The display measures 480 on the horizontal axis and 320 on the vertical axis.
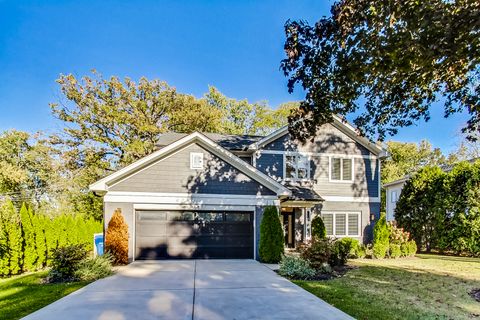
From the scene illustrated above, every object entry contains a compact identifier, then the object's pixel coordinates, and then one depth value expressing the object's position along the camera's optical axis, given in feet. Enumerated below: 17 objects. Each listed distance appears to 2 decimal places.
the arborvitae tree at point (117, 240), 37.32
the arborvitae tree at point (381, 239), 47.26
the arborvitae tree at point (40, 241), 41.11
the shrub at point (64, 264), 29.78
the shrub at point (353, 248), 47.09
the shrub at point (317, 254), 32.89
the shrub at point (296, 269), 30.45
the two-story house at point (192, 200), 40.63
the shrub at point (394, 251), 48.08
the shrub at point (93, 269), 29.32
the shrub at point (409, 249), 49.27
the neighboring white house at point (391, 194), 90.38
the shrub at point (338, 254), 37.29
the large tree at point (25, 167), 81.41
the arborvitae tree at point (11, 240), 37.37
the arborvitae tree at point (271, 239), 39.91
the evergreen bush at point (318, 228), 46.20
